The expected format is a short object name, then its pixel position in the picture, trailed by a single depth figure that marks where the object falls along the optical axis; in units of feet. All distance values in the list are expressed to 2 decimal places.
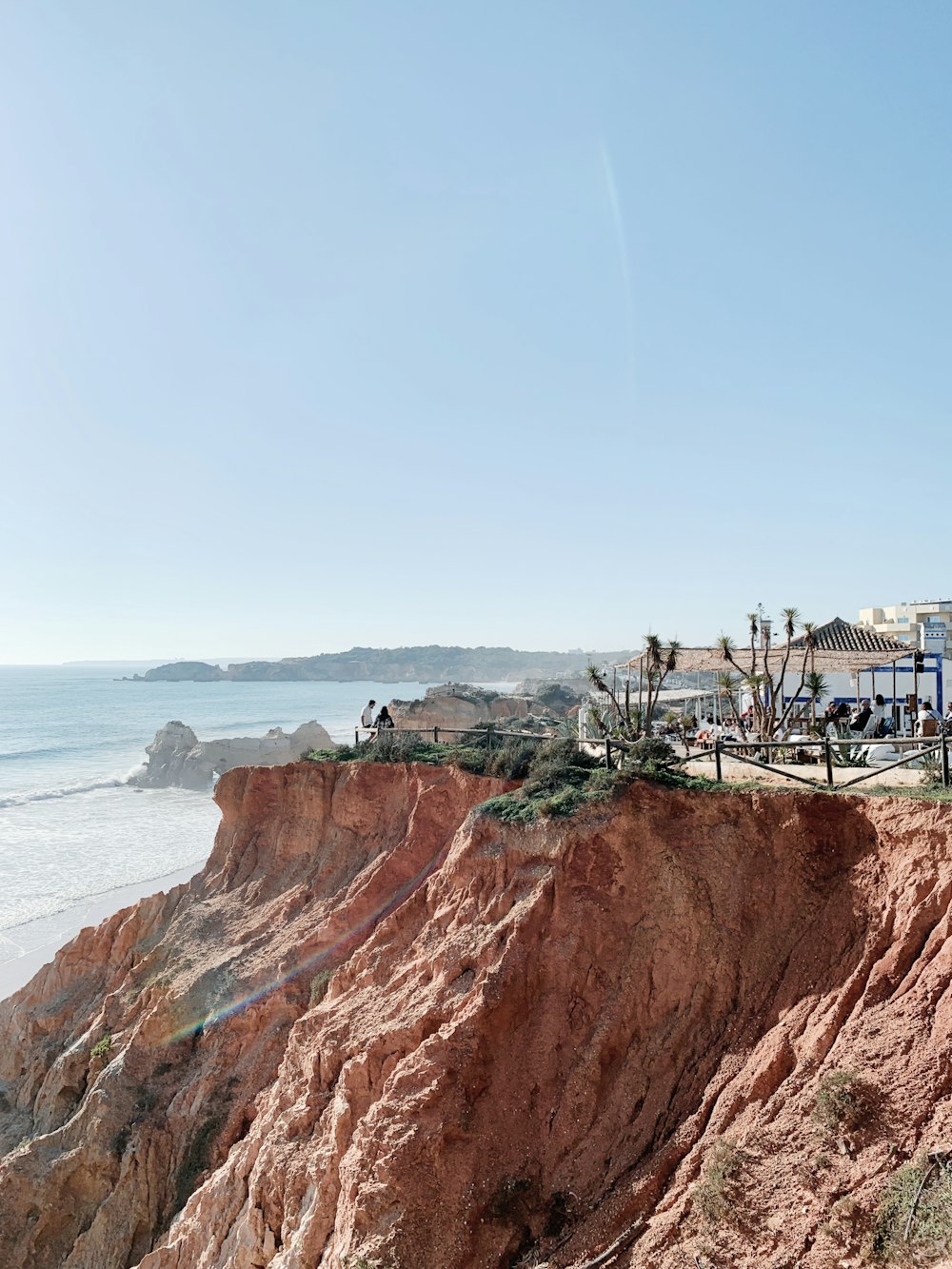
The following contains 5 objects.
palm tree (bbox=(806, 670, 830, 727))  62.18
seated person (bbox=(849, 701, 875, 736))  64.07
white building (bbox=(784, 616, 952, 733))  73.10
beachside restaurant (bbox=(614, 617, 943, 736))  69.92
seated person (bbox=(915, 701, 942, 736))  53.88
